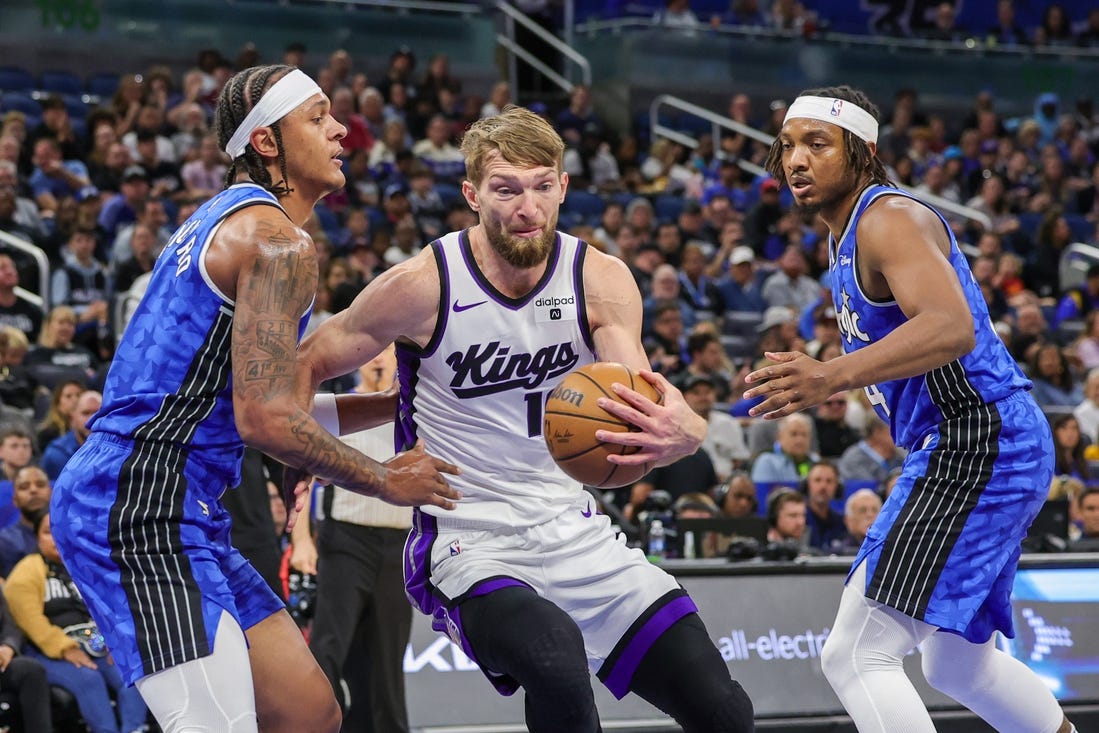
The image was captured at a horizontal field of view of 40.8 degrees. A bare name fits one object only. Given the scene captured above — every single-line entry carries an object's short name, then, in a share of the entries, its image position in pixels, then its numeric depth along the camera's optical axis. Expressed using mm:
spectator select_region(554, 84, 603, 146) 18984
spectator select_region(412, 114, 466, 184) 16484
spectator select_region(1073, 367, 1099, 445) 12391
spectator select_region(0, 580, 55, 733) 7066
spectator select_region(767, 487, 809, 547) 9266
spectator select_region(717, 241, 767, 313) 15094
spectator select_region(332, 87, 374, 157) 15898
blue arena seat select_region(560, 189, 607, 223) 16969
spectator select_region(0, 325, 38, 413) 10297
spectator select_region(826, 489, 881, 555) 9320
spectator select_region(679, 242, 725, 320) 14820
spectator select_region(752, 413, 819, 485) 10672
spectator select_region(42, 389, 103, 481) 8992
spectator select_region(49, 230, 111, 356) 12055
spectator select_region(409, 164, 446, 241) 14961
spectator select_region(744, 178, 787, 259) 16562
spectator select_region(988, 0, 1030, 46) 23000
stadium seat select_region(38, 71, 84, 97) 16359
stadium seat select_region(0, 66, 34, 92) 16031
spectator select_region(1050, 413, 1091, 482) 11234
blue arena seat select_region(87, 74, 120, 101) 16656
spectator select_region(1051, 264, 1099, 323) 15711
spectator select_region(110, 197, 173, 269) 12219
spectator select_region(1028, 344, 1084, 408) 13180
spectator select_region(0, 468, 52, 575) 8055
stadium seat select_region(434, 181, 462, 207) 15812
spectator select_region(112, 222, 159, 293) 11836
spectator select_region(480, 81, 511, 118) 17359
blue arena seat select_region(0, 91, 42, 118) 15234
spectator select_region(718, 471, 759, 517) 9742
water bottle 8422
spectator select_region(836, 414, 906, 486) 11078
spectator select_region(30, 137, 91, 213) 13625
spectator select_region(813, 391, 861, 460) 11875
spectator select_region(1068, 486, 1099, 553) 9672
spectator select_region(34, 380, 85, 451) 9375
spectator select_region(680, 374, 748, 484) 11203
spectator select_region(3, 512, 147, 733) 7531
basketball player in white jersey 4488
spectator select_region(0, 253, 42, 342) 11125
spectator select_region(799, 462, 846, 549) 9906
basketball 4188
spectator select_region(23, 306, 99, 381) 10797
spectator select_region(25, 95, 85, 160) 14188
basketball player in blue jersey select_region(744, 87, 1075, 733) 4578
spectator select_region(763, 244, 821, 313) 14992
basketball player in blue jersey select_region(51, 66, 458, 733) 3912
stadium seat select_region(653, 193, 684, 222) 17344
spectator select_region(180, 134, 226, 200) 13844
